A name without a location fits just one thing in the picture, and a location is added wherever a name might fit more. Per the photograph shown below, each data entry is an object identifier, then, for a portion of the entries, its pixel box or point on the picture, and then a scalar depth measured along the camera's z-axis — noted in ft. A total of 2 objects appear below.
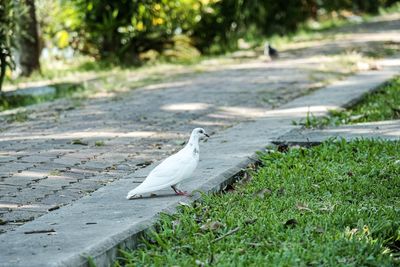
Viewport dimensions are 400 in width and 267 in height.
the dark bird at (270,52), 70.49
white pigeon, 26.28
